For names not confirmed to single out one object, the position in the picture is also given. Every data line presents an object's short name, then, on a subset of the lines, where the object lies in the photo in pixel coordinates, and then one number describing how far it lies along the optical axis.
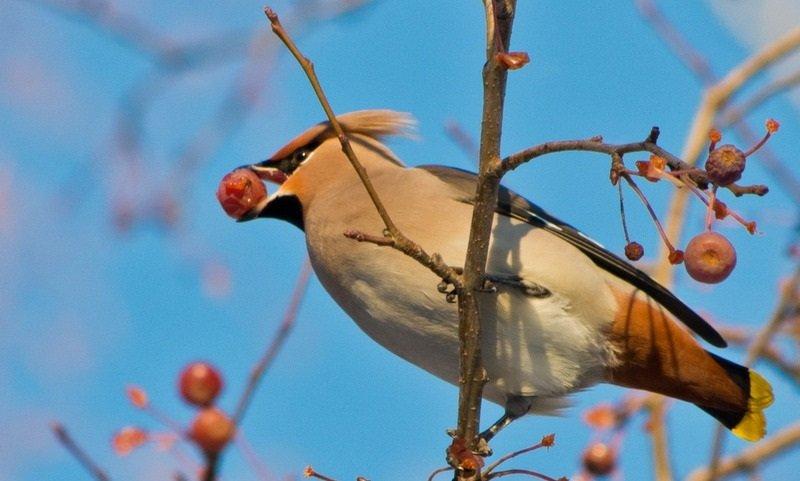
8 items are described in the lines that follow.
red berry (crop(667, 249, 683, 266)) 4.73
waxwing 7.06
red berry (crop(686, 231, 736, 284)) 4.57
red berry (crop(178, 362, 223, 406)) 3.85
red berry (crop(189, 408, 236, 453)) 3.10
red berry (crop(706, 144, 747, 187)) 4.11
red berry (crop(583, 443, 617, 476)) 7.94
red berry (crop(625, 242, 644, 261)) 5.01
